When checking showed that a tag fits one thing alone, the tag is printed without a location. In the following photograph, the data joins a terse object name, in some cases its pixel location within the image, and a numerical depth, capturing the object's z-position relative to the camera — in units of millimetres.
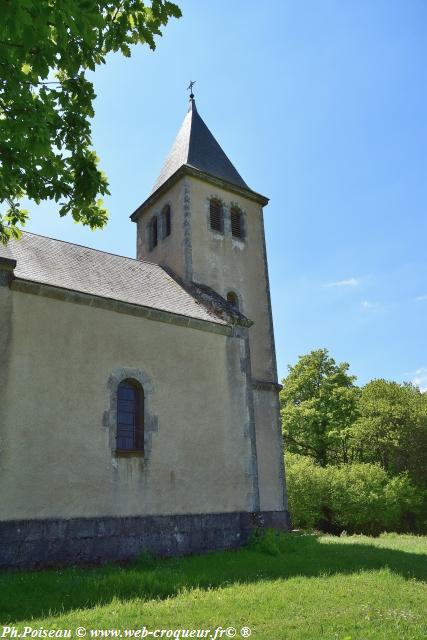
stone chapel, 9703
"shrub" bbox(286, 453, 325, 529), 23656
